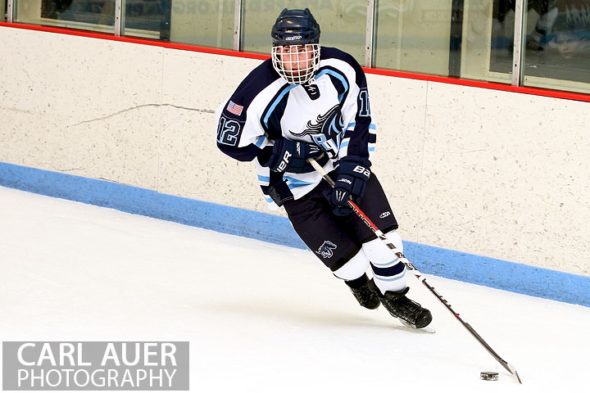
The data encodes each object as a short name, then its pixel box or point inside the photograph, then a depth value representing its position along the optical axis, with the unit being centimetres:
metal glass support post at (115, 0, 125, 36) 1115
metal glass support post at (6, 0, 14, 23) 1185
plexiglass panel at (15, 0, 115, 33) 1132
